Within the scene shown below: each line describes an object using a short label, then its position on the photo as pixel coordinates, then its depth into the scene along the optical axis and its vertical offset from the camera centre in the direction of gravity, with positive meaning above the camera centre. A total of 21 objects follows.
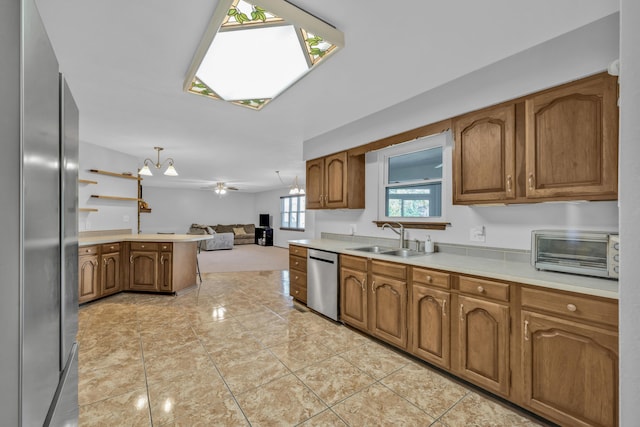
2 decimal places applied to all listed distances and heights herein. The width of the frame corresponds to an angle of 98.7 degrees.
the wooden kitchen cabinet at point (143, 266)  4.20 -0.80
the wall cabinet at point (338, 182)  3.54 +0.44
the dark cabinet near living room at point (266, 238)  11.07 -0.95
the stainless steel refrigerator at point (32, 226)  0.50 -0.03
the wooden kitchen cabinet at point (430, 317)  2.10 -0.82
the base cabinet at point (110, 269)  3.92 -0.82
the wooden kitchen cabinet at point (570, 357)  1.43 -0.80
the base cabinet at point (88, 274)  3.61 -0.81
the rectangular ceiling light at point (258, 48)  1.54 +1.12
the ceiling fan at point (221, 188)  8.91 +0.89
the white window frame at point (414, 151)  2.75 +0.55
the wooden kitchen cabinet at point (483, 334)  1.81 -0.83
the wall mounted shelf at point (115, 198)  4.45 +0.28
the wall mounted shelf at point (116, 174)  4.43 +0.70
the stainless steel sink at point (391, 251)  2.88 -0.41
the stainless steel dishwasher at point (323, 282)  3.13 -0.81
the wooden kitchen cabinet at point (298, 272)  3.62 -0.79
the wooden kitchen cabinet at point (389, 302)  2.41 -0.81
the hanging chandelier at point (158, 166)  4.42 +0.72
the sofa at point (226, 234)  9.66 -0.77
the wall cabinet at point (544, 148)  1.65 +0.47
